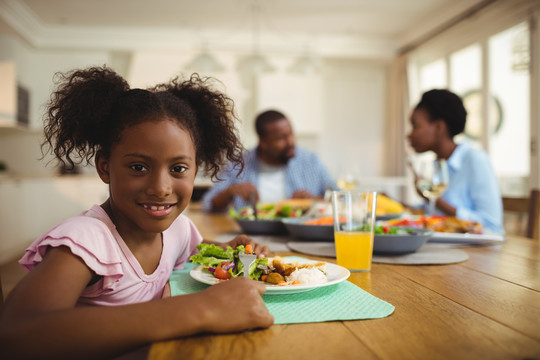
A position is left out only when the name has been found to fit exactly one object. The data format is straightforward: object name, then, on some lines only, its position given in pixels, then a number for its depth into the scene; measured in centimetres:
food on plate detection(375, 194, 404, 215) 191
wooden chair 193
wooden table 54
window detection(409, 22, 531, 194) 438
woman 215
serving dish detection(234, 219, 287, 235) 161
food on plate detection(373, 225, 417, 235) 125
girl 57
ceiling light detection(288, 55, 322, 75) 392
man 305
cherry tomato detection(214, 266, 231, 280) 85
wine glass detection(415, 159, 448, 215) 164
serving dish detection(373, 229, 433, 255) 116
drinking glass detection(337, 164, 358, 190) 282
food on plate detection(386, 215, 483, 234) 150
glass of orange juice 102
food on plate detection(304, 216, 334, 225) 145
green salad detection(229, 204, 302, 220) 173
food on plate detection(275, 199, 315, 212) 203
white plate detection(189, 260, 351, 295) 76
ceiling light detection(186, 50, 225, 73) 373
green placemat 67
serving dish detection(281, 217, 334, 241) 142
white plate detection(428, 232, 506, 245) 142
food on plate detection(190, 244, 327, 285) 81
